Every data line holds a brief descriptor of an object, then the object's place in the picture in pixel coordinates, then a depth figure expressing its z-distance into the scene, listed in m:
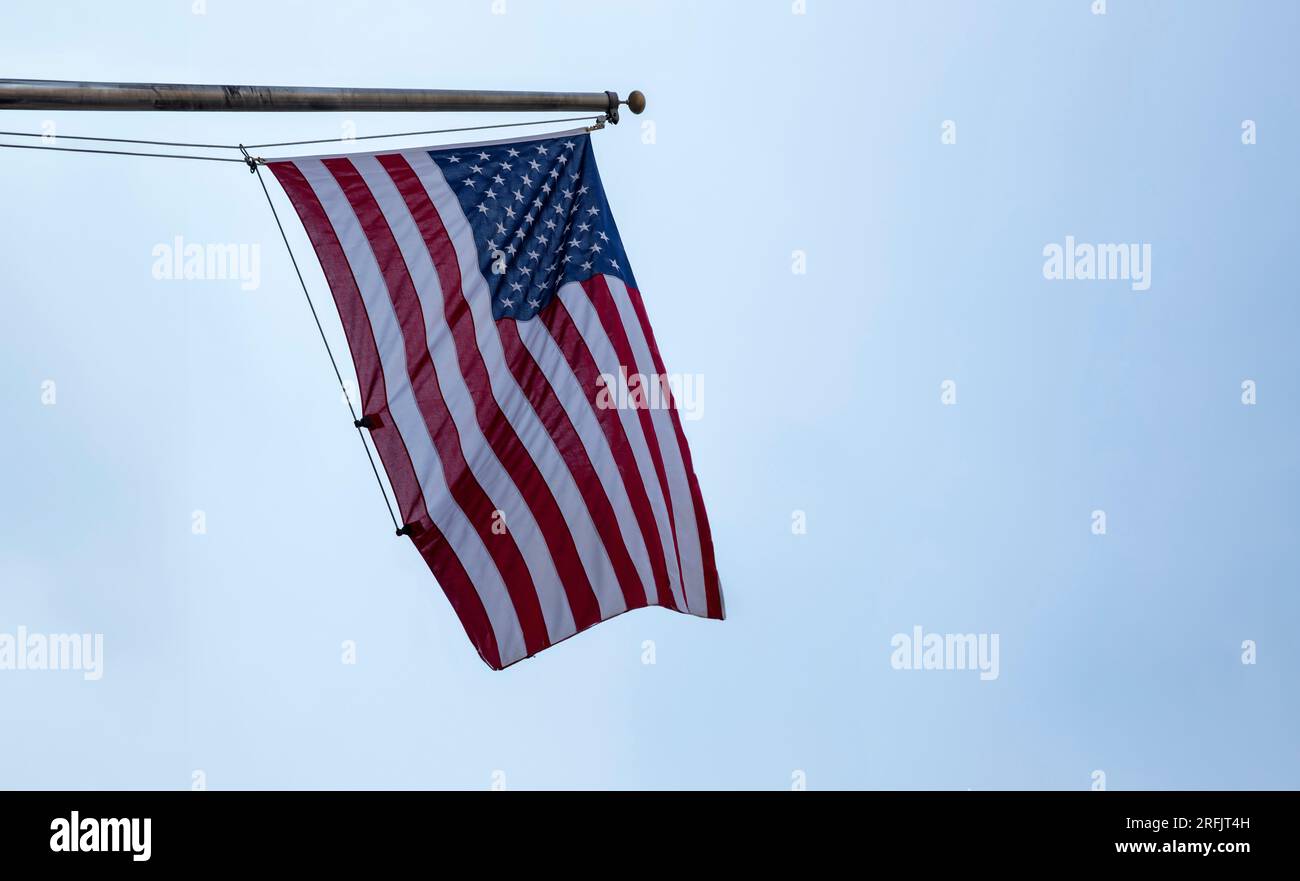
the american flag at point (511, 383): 9.10
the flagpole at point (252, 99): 6.95
